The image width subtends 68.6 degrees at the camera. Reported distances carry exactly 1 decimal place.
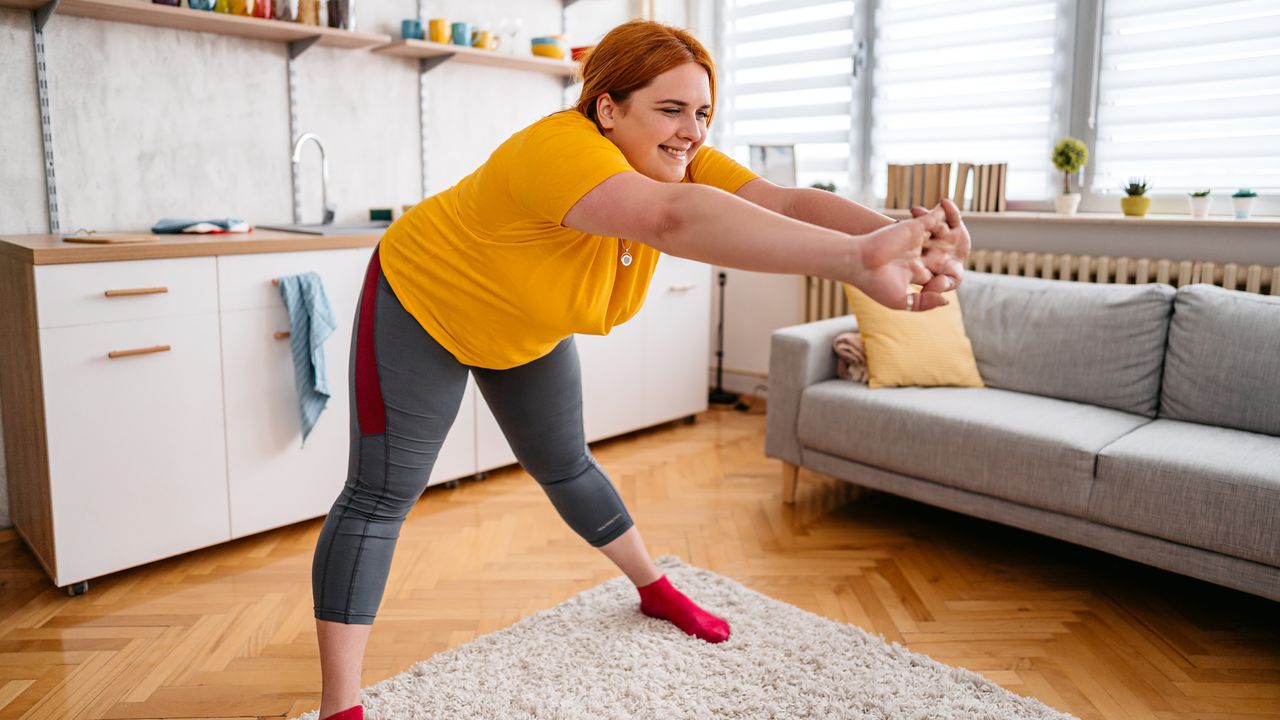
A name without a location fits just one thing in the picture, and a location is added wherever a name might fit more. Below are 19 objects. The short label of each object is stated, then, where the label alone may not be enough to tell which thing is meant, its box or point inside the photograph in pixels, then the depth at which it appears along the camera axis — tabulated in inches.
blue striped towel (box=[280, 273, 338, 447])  99.2
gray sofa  80.1
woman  41.9
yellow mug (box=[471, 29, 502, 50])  135.0
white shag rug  68.3
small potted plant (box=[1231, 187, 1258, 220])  114.8
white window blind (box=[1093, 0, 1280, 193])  117.6
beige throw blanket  110.4
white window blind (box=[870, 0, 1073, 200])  137.4
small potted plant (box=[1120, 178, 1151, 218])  121.5
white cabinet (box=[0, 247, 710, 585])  85.7
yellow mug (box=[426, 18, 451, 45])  129.3
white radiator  111.4
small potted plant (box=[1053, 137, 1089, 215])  127.9
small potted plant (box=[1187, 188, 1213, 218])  116.9
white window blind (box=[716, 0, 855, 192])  160.9
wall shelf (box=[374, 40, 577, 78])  126.6
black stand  170.7
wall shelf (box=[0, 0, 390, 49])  99.7
